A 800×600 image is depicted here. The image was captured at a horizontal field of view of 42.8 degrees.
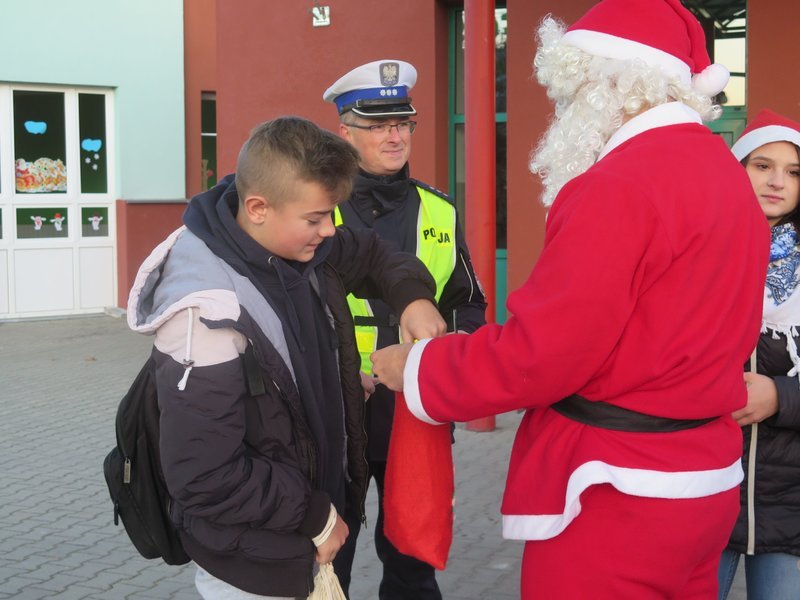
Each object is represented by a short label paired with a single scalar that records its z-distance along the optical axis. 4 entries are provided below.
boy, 2.24
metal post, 7.22
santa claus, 2.07
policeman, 3.65
